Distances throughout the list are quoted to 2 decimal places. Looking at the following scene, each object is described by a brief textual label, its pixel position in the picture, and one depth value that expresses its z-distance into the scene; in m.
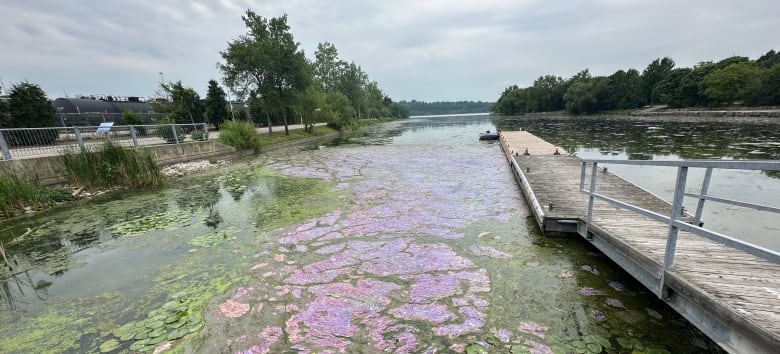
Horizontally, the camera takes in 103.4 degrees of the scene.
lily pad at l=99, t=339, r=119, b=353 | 3.44
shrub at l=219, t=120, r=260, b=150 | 21.36
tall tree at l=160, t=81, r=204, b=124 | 27.02
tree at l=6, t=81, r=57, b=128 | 15.88
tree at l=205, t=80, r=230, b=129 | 29.03
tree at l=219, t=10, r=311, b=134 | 25.62
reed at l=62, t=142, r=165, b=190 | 10.54
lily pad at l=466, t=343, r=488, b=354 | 3.17
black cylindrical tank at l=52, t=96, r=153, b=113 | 29.42
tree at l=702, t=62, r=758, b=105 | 42.91
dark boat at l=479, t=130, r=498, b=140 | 26.38
